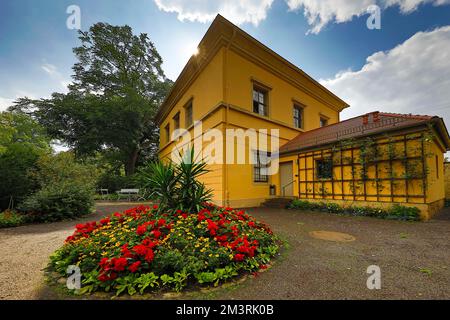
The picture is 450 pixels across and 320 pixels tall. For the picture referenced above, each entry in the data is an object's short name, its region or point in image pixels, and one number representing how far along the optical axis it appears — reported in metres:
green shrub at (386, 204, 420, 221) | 6.14
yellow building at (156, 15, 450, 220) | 7.65
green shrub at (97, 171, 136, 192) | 18.34
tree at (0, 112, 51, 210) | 6.26
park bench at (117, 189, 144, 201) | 14.35
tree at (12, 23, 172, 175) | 17.12
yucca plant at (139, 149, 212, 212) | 4.19
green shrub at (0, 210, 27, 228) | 5.60
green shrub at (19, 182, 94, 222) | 6.32
